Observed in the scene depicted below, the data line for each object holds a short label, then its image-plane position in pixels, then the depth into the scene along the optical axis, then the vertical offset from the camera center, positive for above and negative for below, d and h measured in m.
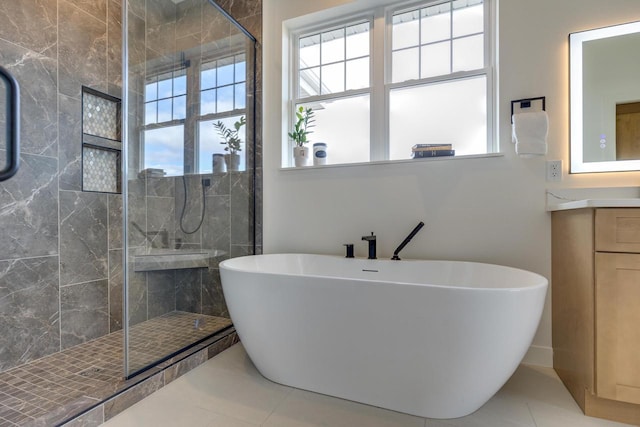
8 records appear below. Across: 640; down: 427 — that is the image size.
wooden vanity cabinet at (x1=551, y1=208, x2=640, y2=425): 1.22 -0.43
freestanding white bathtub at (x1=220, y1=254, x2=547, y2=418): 1.12 -0.51
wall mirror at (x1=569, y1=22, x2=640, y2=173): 1.64 +0.63
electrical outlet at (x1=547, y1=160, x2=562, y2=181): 1.71 +0.24
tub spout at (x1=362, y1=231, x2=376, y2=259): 1.98 -0.22
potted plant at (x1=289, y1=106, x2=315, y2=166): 2.37 +0.64
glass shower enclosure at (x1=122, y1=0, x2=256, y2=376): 1.89 +0.37
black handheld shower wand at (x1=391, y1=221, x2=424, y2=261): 1.93 -0.18
